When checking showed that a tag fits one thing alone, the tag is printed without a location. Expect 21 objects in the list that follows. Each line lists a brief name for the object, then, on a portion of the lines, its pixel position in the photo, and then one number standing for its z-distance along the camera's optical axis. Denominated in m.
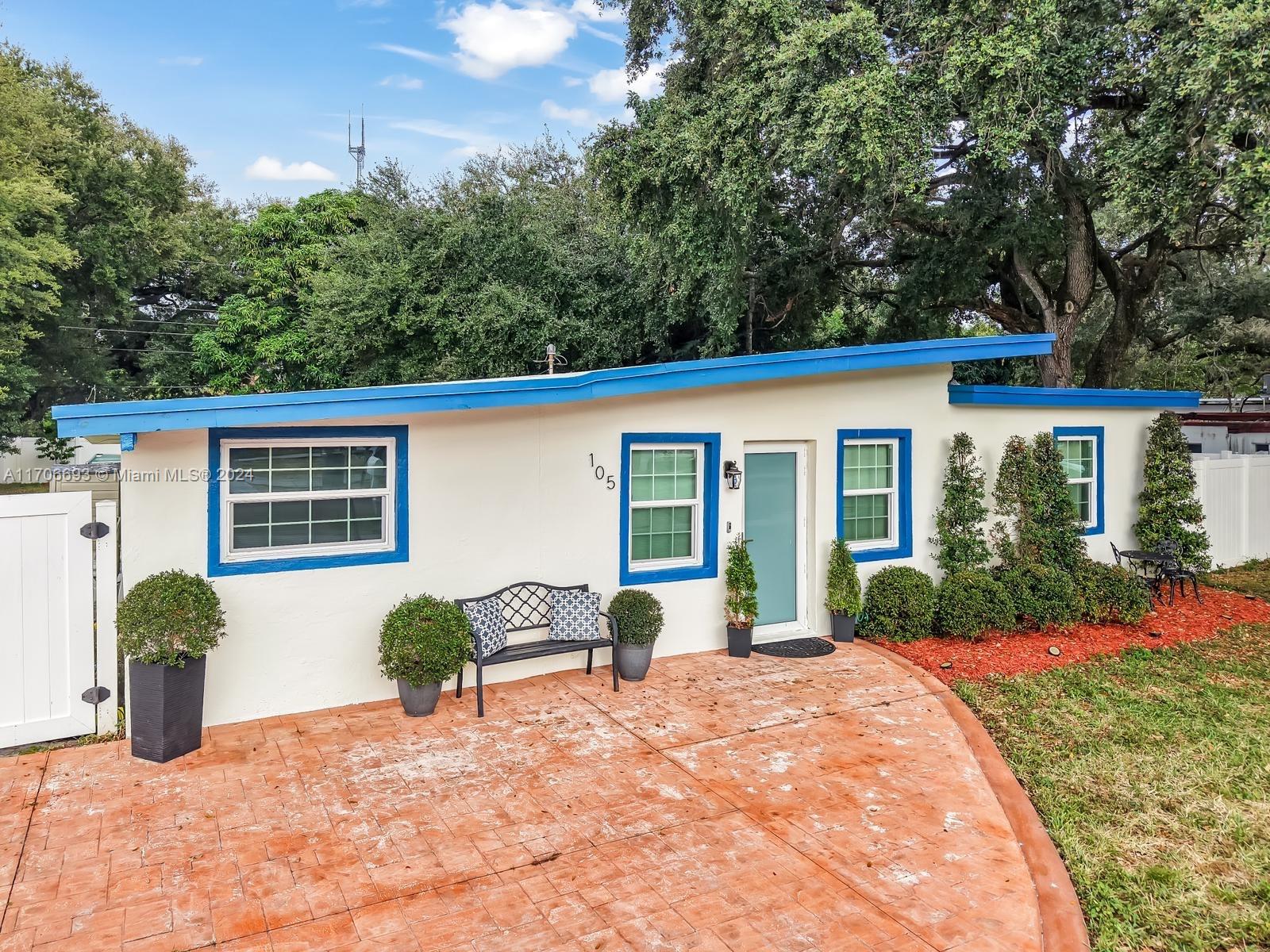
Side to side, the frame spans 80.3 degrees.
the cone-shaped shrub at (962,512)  8.95
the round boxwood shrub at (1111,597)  8.96
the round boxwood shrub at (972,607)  8.26
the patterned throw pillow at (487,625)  6.36
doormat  7.88
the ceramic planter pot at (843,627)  8.32
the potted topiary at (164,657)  5.09
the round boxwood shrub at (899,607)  8.31
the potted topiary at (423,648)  5.86
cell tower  30.69
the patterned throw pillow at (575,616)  6.90
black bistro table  9.98
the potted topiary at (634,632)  6.90
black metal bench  6.55
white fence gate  5.24
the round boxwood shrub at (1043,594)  8.61
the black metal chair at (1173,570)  9.99
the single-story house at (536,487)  5.73
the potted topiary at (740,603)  7.76
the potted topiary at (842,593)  8.20
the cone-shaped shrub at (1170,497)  10.39
